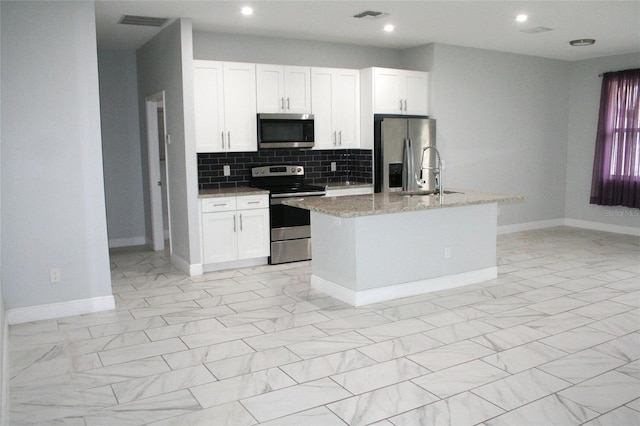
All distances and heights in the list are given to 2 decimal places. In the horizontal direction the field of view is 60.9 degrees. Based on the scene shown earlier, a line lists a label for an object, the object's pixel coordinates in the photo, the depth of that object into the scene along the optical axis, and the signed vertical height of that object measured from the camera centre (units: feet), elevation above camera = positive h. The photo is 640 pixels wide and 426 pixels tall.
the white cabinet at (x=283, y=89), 20.71 +2.51
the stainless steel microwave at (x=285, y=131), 20.85 +0.89
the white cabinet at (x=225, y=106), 19.60 +1.76
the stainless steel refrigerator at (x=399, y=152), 22.20 +0.02
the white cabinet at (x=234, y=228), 19.62 -2.72
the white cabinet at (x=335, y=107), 22.00 +1.90
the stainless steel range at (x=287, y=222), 20.70 -2.62
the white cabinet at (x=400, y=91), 22.49 +2.57
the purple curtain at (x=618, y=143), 25.73 +0.34
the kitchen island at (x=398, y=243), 15.40 -2.73
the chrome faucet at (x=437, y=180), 16.87 -0.99
